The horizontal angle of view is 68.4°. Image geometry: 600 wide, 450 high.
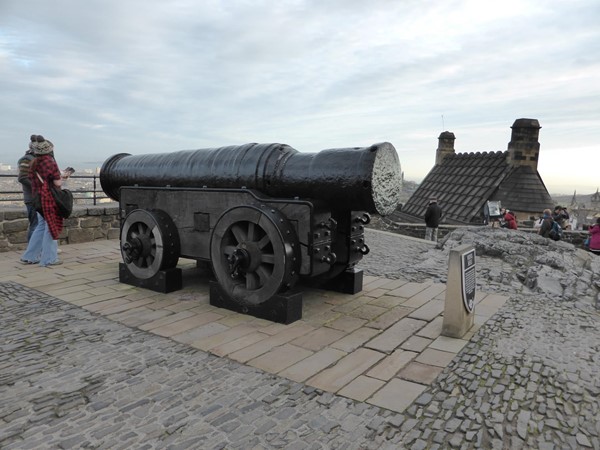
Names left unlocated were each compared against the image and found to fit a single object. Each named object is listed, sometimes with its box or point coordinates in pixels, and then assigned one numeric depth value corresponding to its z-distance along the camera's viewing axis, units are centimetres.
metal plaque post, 351
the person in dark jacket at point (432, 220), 1256
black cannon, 378
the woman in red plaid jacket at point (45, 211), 577
